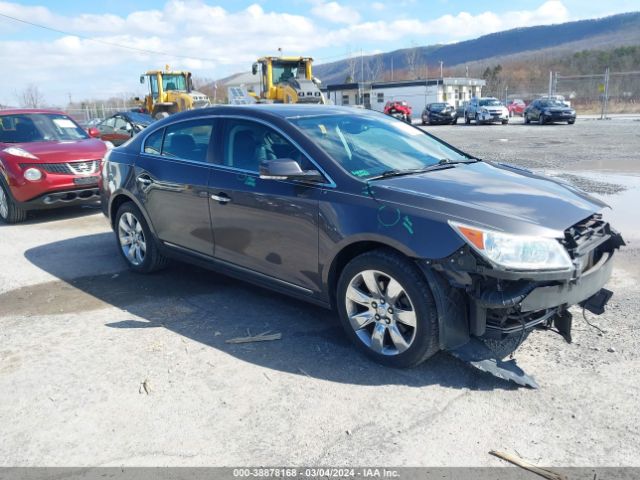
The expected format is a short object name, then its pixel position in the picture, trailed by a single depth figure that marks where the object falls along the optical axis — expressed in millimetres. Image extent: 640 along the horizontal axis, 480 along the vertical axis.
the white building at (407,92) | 57469
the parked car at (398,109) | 39781
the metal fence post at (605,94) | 31727
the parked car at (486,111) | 33781
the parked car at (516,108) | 48628
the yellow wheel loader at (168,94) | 23173
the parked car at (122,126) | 17325
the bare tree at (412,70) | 108125
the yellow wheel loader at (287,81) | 20734
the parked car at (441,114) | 37062
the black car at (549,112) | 29578
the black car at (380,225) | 3168
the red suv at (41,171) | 8234
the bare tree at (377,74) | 129612
